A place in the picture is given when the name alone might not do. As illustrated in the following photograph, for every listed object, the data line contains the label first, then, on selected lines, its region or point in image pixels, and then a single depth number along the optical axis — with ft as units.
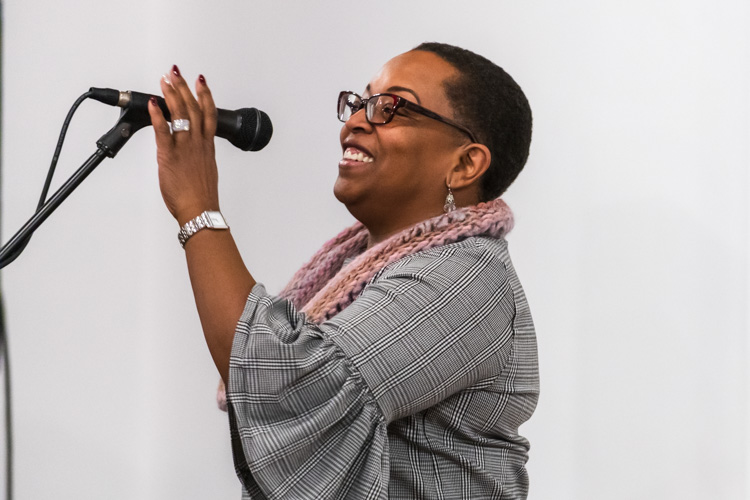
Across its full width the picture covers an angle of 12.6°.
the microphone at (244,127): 12.15
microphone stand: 11.81
